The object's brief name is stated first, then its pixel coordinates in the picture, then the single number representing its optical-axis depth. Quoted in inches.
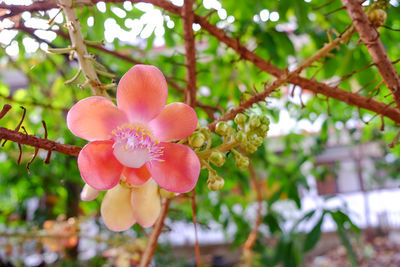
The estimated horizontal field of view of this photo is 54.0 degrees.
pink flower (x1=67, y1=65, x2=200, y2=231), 13.2
